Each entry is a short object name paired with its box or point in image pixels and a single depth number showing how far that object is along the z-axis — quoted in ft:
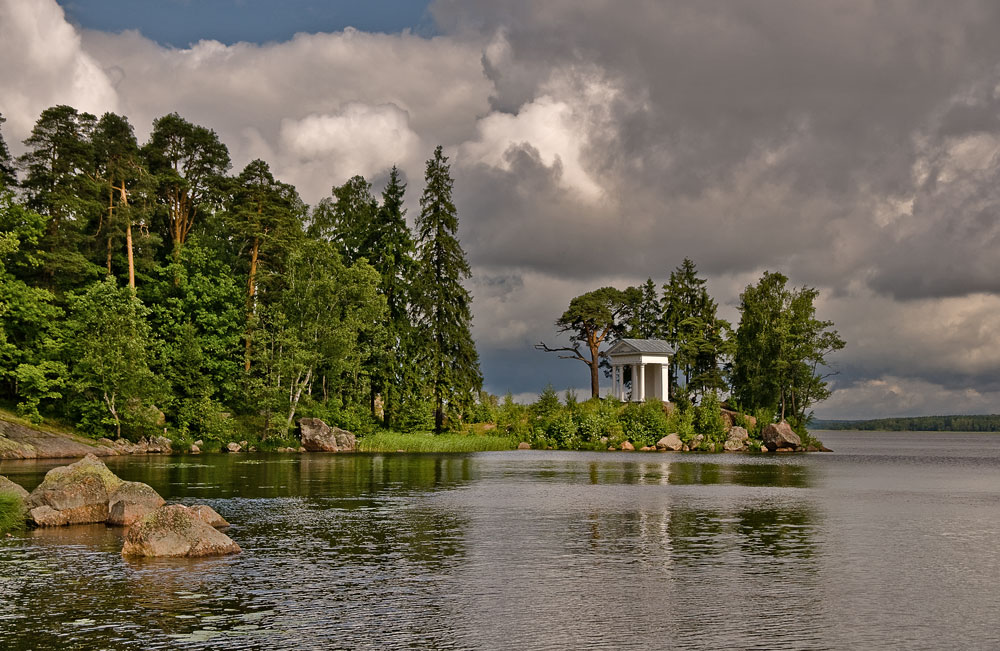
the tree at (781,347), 281.54
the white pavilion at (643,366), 295.69
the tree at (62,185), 215.31
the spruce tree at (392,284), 264.93
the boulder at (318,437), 227.61
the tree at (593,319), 317.01
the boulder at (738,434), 270.46
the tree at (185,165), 254.27
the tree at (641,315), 323.98
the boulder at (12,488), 88.74
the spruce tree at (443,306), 263.29
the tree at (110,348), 202.49
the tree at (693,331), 309.63
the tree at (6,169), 216.13
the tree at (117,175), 224.33
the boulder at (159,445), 209.56
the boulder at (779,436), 269.85
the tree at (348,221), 285.84
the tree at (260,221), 247.09
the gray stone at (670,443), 266.36
